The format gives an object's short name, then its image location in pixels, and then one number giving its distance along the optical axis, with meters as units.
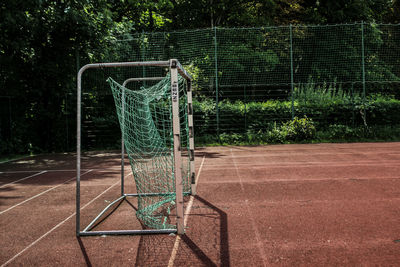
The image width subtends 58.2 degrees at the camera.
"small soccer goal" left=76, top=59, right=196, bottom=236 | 3.88
